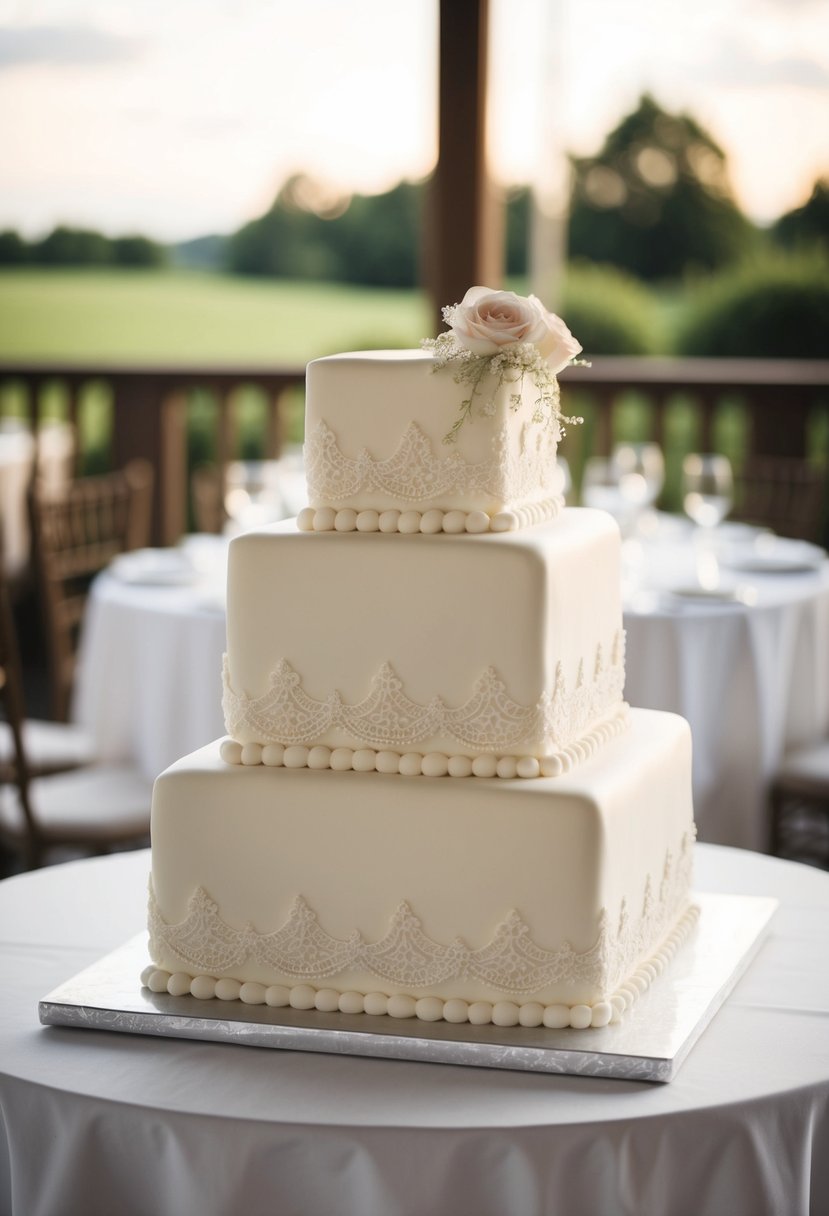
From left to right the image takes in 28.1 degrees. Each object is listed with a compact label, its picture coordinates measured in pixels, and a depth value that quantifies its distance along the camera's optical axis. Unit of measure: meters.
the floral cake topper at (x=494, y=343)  1.74
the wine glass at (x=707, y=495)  3.98
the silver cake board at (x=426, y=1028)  1.59
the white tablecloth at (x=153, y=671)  3.70
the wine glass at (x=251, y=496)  3.94
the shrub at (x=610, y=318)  11.62
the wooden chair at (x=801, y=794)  3.80
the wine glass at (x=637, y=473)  3.90
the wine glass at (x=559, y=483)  1.99
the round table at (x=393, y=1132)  1.47
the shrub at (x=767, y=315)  11.54
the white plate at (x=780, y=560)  4.12
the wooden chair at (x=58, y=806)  3.32
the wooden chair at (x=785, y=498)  5.19
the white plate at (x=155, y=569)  4.00
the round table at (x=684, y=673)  3.61
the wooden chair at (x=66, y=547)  4.54
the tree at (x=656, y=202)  11.94
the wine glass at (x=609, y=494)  3.86
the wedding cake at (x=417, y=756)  1.69
